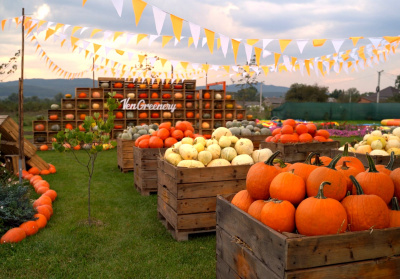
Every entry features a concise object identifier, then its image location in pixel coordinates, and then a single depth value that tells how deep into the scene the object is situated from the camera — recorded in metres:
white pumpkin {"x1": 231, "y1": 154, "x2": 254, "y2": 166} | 4.01
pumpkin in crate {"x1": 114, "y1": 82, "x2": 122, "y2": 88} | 13.00
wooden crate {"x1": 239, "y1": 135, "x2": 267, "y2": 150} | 7.35
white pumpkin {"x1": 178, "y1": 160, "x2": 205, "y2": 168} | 3.85
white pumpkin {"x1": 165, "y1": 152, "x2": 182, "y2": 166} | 4.03
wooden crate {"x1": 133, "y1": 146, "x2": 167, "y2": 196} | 5.60
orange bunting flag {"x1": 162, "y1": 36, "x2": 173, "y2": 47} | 5.93
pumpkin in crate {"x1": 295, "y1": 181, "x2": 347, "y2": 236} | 1.79
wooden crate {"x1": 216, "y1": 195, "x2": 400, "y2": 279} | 1.69
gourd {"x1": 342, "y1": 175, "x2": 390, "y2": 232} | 1.86
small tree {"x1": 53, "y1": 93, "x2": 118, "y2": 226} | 4.08
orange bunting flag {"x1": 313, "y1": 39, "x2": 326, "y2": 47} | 5.52
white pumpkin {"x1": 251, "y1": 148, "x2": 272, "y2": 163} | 4.23
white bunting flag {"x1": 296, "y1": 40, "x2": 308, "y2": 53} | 5.39
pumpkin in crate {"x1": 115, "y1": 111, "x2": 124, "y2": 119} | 12.81
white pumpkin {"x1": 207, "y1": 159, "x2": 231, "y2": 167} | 3.94
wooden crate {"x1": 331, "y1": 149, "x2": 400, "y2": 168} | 4.31
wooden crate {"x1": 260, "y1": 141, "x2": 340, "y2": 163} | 5.36
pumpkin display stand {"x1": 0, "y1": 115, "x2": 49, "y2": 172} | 6.44
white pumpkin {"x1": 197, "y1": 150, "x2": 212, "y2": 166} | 3.95
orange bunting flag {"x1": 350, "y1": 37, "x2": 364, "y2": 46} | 5.55
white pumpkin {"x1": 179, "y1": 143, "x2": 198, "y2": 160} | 3.99
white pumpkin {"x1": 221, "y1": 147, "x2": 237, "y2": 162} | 4.11
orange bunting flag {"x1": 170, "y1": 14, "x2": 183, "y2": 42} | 4.13
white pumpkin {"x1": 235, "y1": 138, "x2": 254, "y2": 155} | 4.21
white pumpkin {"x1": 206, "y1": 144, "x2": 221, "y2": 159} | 4.12
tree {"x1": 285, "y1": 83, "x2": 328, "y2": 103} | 49.81
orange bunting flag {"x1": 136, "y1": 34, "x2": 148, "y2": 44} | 6.11
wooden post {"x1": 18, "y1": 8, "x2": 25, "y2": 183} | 4.98
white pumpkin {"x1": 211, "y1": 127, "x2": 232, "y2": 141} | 4.84
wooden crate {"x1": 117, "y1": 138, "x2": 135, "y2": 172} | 7.62
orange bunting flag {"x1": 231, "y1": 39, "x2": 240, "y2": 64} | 5.25
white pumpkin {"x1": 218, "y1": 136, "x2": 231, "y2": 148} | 4.27
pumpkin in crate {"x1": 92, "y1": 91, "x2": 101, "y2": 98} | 12.64
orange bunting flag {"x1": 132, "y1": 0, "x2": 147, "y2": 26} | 3.66
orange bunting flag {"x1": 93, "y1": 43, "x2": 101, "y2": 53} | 7.58
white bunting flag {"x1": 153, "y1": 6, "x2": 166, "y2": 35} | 3.92
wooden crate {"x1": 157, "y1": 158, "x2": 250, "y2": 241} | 3.75
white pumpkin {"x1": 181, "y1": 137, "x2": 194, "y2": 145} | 4.42
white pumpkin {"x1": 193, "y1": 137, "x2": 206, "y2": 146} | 4.35
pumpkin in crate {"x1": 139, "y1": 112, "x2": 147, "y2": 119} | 13.07
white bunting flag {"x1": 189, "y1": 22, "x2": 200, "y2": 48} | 4.38
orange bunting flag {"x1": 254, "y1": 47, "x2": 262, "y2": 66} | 5.64
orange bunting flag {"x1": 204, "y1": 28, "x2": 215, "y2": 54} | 4.79
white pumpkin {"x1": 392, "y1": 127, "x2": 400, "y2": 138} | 5.17
